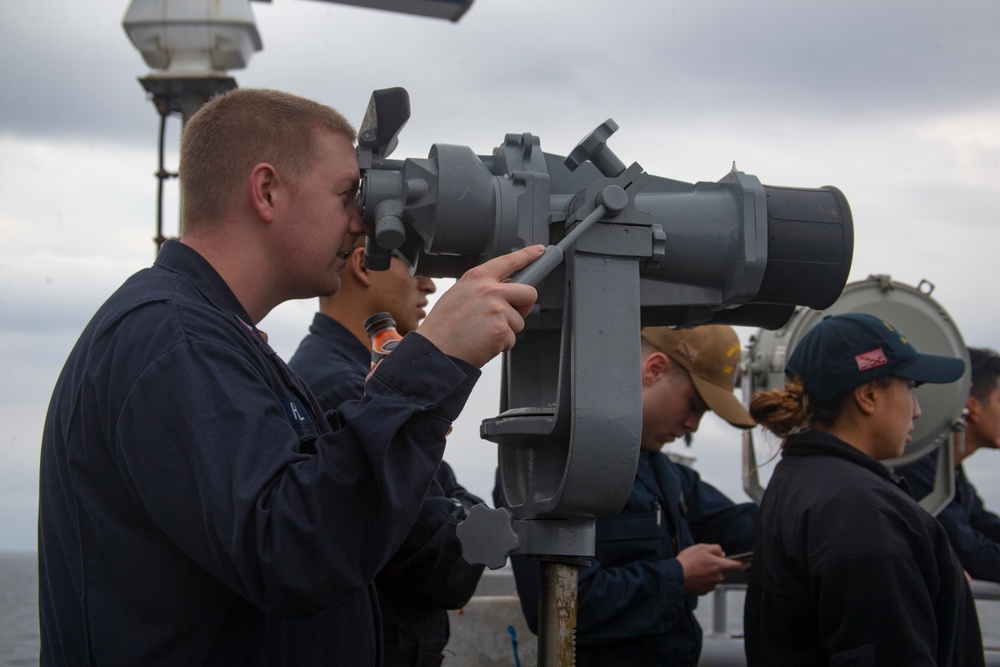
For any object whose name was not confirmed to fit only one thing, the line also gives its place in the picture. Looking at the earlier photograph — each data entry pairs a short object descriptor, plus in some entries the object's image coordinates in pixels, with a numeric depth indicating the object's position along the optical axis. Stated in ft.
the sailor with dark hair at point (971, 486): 14.76
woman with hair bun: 8.55
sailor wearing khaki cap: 10.97
